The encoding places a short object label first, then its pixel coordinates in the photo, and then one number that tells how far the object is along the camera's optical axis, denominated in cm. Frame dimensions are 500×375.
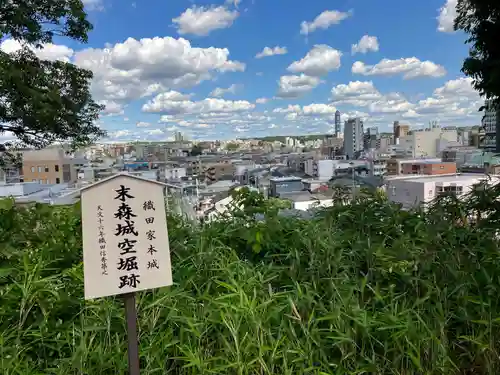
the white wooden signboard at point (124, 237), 135
